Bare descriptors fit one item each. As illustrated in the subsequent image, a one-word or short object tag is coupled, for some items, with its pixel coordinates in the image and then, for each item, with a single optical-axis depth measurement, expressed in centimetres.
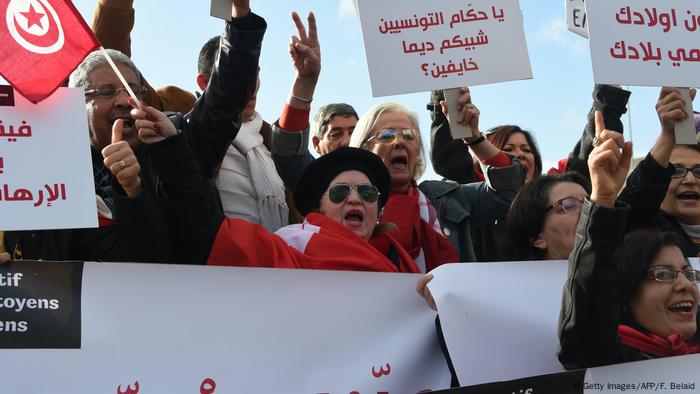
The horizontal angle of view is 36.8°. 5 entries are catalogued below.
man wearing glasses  349
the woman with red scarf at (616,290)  321
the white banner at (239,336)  330
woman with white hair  465
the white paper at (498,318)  357
